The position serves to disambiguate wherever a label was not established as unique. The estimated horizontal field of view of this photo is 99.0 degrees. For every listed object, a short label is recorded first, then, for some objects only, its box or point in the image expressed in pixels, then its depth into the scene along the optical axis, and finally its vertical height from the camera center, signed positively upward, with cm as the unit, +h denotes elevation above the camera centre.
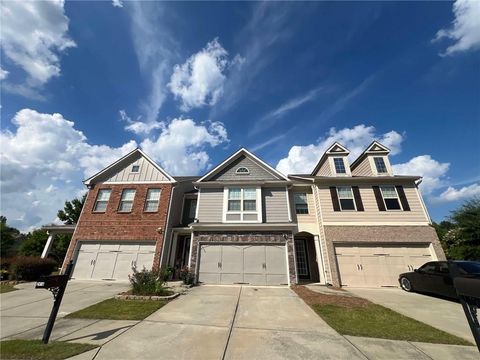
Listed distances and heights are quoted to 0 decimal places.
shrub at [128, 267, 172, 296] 888 -65
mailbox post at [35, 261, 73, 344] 459 -38
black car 825 -25
